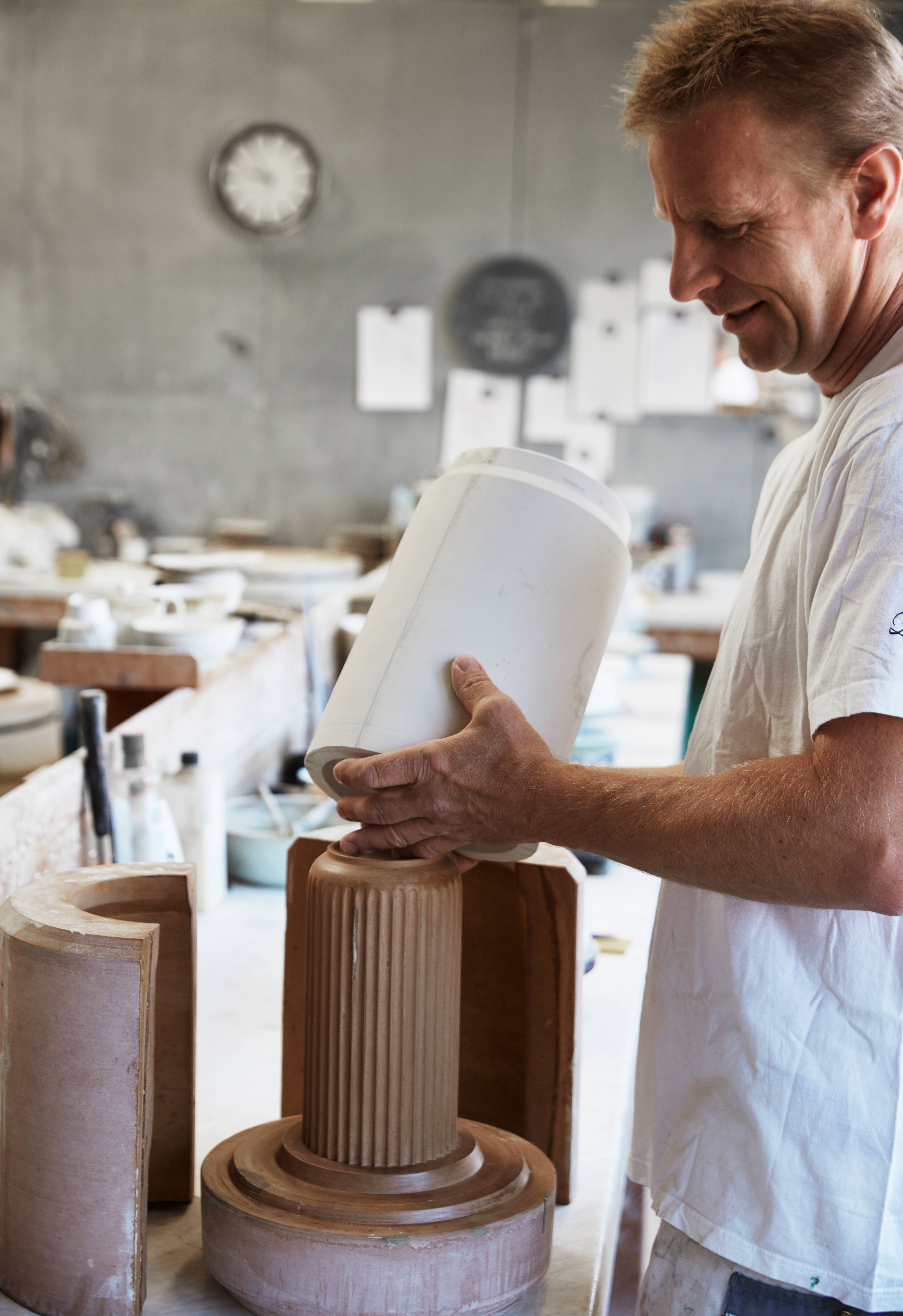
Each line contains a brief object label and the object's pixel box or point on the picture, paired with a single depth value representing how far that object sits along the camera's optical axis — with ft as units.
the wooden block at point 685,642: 16.66
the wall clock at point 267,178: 21.36
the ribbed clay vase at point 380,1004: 3.25
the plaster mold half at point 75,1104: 2.94
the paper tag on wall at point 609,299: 21.53
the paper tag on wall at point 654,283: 21.34
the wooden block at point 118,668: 7.84
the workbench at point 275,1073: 3.46
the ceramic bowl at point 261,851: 6.88
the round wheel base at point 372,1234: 3.04
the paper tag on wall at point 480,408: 21.83
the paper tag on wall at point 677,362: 21.53
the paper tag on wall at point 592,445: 21.80
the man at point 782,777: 2.80
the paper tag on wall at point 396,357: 21.79
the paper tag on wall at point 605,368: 21.65
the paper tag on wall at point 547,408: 21.77
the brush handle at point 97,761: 5.42
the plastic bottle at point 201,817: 6.42
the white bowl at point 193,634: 7.99
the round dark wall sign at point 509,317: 21.53
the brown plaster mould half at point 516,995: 3.90
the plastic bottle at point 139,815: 5.71
